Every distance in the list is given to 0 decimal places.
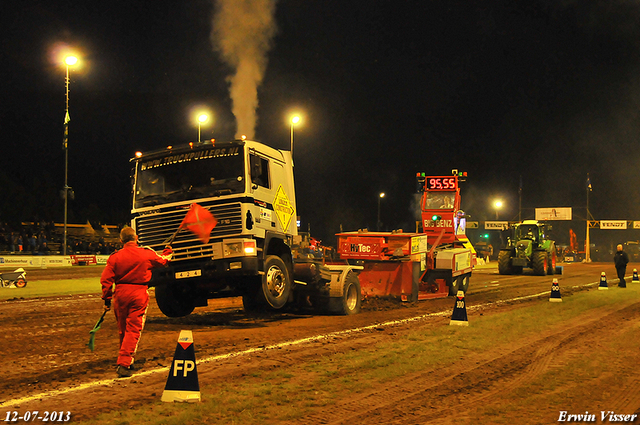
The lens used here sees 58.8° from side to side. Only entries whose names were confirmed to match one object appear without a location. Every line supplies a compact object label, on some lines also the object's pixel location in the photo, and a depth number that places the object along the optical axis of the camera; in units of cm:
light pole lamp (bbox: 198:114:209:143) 2061
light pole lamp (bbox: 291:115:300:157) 2156
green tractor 3073
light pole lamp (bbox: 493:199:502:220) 7094
